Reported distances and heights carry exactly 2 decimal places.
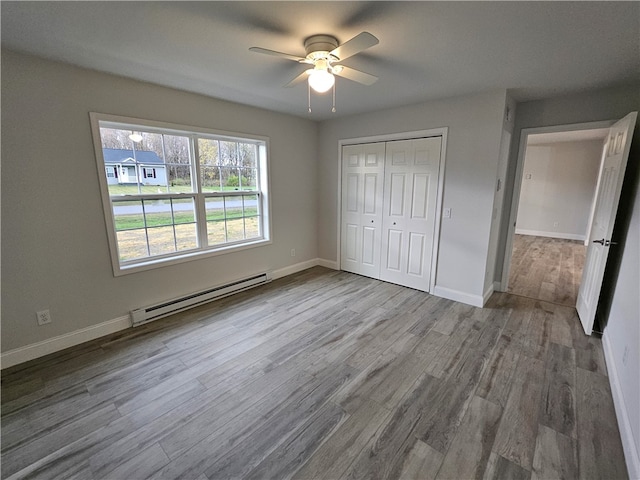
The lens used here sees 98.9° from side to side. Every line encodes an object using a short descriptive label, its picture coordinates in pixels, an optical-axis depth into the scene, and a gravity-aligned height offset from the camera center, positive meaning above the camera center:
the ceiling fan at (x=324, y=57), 1.77 +0.88
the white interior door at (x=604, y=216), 2.48 -0.26
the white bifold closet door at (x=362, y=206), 4.05 -0.29
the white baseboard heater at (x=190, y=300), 2.92 -1.34
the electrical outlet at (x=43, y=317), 2.37 -1.13
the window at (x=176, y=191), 2.72 -0.05
